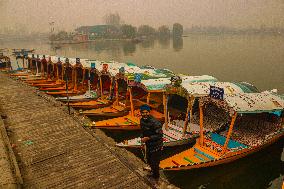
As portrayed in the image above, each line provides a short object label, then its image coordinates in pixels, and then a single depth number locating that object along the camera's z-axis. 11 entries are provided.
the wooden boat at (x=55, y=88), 23.27
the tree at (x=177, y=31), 177.12
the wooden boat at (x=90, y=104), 18.28
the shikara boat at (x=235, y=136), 10.51
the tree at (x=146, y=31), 164.12
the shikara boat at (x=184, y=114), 11.91
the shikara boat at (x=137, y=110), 14.40
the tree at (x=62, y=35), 144.12
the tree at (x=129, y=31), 137.00
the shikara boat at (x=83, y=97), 19.27
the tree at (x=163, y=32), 179.12
